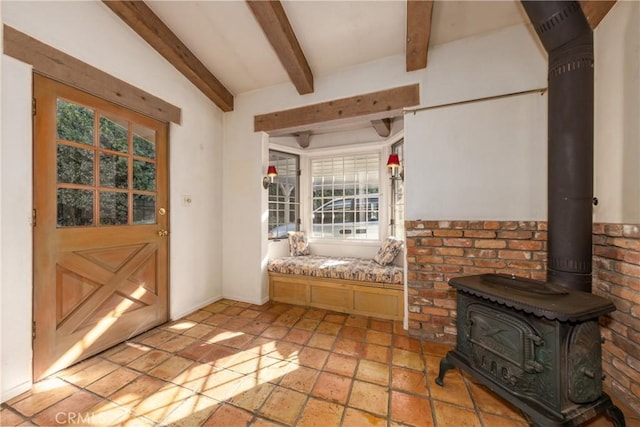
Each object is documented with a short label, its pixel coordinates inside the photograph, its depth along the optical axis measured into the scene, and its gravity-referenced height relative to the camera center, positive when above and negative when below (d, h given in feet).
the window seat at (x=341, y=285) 8.68 -2.86
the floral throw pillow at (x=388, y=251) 9.87 -1.65
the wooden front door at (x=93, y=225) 5.65 -0.38
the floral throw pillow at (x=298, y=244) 12.34 -1.68
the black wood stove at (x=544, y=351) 3.82 -2.39
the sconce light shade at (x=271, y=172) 11.59 +1.92
